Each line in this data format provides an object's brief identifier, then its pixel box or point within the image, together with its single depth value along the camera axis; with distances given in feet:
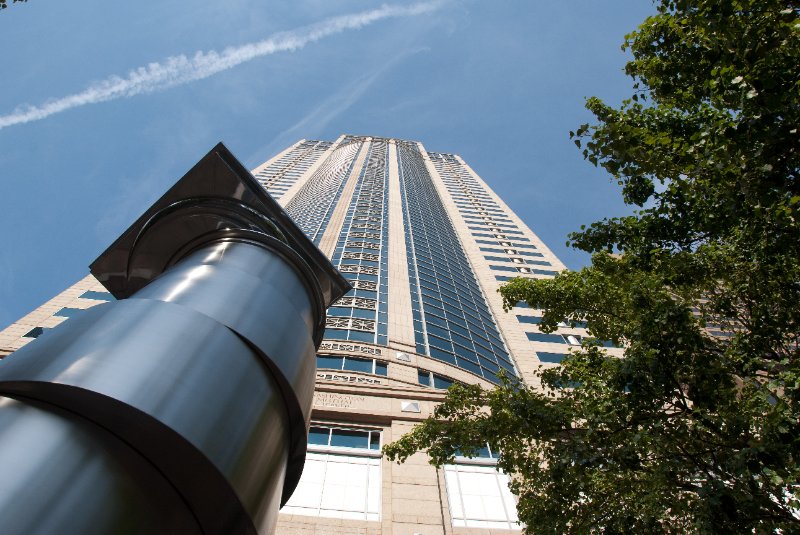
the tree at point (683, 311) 18.06
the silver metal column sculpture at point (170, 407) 7.97
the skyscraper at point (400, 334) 41.78
